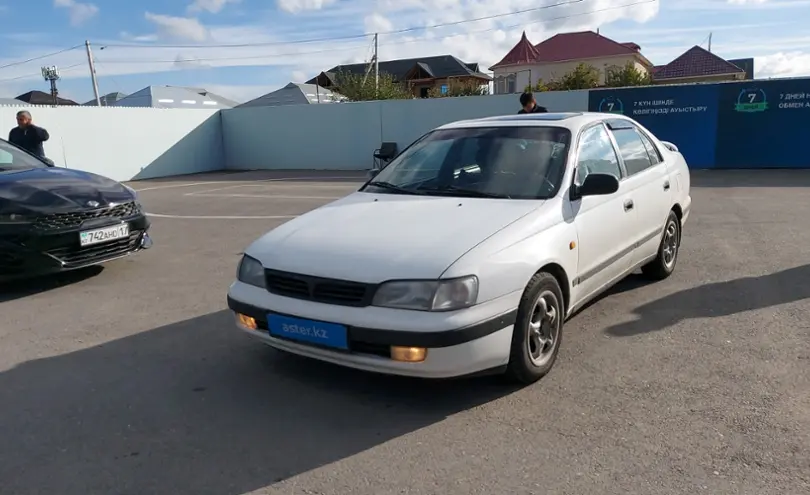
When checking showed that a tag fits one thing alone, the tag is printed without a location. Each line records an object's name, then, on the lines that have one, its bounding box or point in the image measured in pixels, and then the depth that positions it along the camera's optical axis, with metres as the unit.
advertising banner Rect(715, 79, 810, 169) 15.98
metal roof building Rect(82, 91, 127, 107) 39.28
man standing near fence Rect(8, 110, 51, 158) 10.28
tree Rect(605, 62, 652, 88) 39.56
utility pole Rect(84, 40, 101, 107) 37.66
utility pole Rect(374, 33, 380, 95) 31.71
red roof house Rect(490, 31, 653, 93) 49.97
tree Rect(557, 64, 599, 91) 37.64
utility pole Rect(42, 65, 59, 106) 53.81
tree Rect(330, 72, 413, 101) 31.09
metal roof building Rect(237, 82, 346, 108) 33.95
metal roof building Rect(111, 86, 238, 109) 32.41
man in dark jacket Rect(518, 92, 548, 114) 8.96
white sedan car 3.23
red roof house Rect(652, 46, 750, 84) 45.62
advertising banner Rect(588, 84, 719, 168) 16.66
